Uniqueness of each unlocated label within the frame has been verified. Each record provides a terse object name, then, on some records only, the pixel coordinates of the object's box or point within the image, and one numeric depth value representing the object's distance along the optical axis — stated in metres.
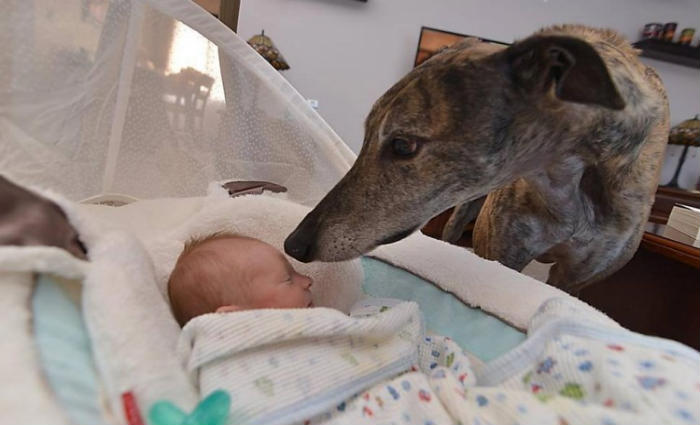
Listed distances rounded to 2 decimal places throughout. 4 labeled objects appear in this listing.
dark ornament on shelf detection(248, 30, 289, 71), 3.02
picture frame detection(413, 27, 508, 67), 3.48
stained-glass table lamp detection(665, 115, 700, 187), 3.46
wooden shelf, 3.51
